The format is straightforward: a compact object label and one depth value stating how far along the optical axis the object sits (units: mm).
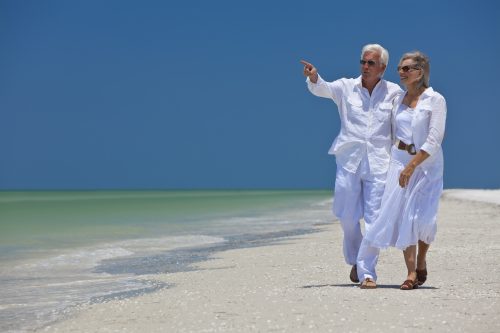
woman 12152
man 12665
